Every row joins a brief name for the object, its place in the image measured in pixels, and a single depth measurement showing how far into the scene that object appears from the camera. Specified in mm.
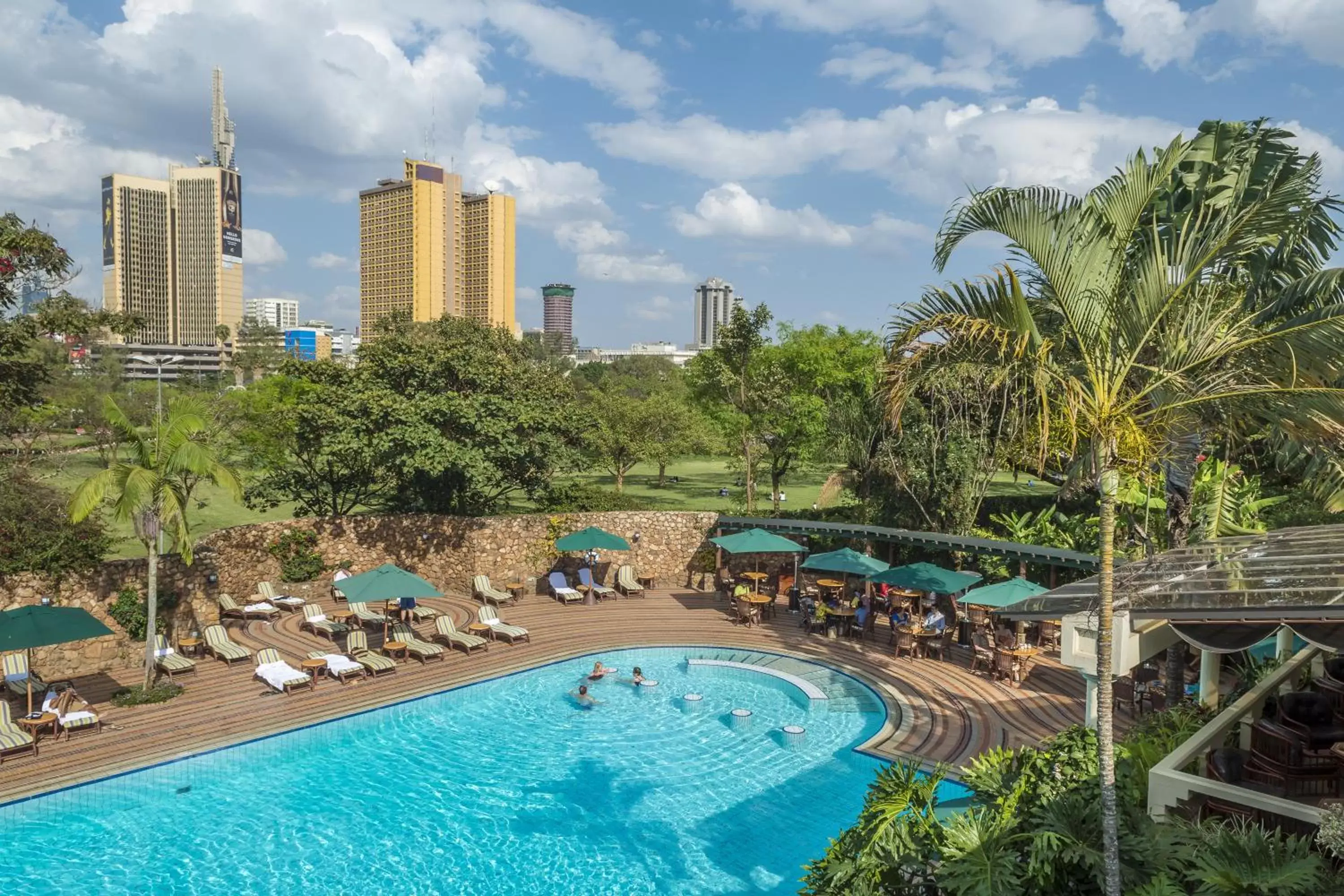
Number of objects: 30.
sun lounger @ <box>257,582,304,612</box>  20312
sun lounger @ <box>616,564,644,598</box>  23000
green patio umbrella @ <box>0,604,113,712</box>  12594
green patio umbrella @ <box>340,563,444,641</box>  16781
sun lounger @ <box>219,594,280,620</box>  19109
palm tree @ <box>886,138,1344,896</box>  5617
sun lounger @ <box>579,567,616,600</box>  22516
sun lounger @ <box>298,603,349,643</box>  18422
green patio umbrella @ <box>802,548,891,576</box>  18953
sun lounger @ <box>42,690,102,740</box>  13016
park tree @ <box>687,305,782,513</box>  28844
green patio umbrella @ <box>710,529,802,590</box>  20625
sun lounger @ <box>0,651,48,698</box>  14383
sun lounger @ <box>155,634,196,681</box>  15547
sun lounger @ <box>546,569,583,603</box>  22109
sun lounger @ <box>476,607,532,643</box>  18547
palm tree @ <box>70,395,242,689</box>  13664
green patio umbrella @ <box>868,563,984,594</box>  17531
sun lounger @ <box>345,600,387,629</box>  19234
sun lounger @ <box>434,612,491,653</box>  17844
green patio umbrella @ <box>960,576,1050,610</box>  15969
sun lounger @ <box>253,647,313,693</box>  15164
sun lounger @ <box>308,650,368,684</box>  15805
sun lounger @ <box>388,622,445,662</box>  17141
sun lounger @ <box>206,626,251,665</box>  16500
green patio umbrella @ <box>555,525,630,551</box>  21469
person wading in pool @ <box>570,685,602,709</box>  15406
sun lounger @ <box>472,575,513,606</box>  21391
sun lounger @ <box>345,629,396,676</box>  16359
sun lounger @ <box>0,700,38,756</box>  12141
